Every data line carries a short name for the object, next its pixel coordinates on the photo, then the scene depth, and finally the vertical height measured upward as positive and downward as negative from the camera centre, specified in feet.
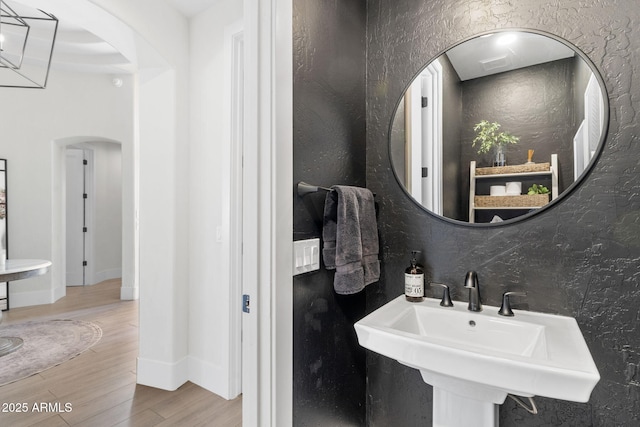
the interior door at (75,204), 17.92 +0.22
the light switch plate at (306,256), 3.82 -0.58
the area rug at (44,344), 8.32 -4.10
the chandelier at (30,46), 11.05 +6.22
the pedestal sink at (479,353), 2.60 -1.36
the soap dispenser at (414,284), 4.52 -1.06
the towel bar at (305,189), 3.82 +0.23
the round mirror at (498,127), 3.96 +1.11
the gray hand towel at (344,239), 4.02 -0.39
